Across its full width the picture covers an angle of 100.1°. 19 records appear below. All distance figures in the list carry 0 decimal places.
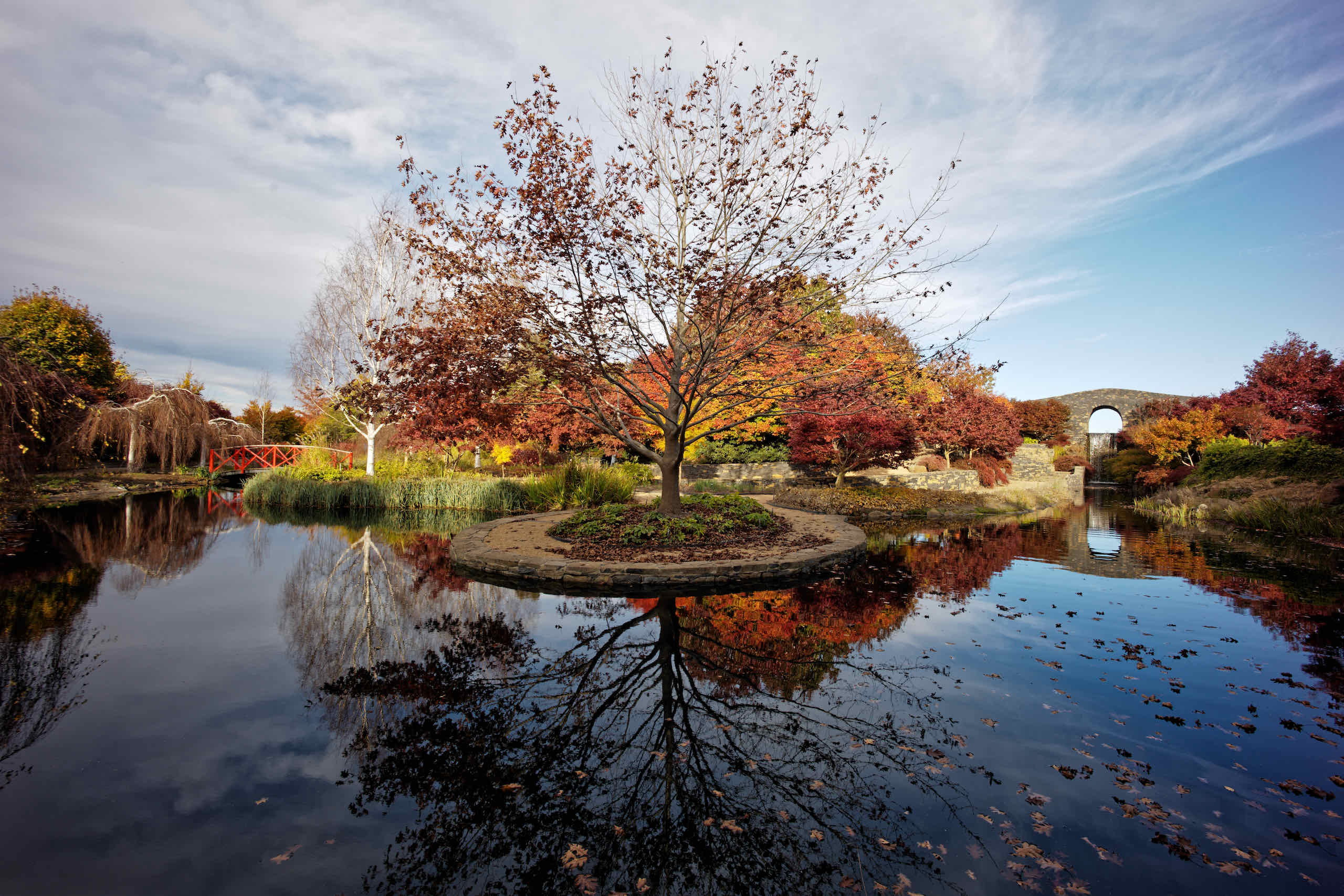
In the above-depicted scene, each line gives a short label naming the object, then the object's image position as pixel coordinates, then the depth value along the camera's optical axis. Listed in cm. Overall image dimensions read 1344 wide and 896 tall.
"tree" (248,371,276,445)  3644
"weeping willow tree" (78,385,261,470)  2080
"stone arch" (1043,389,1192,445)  3656
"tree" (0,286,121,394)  2145
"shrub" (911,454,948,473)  2108
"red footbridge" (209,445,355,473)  2519
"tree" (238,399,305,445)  3531
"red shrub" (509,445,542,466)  2344
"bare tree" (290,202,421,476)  1998
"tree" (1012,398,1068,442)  3516
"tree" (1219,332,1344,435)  1120
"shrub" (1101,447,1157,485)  2839
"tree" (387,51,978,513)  757
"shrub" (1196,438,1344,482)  1248
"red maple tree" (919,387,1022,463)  1930
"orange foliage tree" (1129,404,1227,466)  2209
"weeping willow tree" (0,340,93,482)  893
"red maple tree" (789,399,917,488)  1595
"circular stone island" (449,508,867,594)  670
